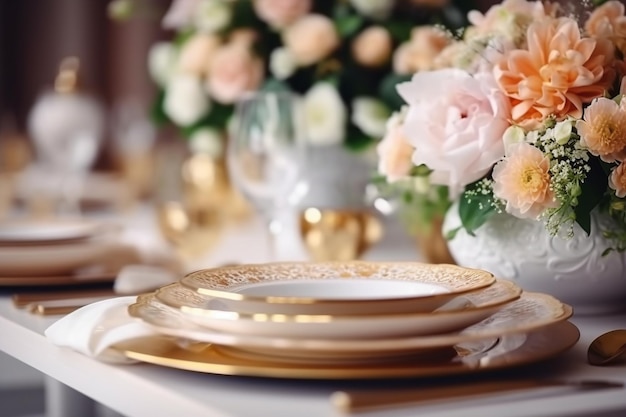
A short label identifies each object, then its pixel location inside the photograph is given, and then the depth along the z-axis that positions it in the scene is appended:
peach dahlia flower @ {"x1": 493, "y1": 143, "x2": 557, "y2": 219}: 1.28
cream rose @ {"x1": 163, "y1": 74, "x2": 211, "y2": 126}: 2.09
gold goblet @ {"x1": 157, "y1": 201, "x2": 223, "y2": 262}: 1.87
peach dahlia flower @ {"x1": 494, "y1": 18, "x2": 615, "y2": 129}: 1.31
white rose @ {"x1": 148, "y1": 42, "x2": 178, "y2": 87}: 2.20
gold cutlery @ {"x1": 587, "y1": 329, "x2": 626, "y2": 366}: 1.17
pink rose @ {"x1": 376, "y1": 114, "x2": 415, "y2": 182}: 1.42
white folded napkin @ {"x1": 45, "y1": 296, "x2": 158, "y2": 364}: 1.17
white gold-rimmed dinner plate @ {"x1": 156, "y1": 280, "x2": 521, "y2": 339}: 1.09
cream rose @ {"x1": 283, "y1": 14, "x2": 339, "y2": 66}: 1.94
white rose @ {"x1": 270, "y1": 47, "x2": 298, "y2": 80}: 1.98
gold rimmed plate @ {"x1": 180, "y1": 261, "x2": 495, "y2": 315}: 1.12
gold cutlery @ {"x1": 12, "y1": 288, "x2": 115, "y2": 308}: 1.42
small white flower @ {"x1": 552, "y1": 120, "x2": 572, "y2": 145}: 1.28
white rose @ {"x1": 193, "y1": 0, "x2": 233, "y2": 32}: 2.04
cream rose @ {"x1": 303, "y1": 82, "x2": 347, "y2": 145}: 1.91
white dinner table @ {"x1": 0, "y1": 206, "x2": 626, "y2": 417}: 1.05
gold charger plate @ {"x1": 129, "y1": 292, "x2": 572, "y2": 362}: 1.08
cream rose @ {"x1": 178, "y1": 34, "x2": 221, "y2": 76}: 2.07
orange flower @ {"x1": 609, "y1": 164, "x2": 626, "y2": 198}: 1.28
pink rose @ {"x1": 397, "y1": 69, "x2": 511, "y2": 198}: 1.33
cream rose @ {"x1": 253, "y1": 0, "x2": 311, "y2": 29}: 1.97
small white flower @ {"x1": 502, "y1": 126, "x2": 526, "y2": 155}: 1.31
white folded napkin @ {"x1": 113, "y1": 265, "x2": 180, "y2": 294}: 1.49
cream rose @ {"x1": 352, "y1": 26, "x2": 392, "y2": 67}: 1.92
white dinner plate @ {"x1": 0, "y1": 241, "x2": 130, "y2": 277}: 1.55
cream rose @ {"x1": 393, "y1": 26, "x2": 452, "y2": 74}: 1.74
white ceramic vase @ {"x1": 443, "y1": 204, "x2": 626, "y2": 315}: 1.36
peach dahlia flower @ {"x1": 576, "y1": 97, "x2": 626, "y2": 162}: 1.27
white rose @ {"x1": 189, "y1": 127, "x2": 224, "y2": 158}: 2.17
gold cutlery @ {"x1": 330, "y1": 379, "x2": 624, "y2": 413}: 1.04
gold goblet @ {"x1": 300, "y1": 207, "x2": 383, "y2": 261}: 1.72
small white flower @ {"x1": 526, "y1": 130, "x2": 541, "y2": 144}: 1.30
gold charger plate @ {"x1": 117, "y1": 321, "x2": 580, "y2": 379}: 1.09
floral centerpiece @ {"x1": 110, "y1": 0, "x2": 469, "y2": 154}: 1.91
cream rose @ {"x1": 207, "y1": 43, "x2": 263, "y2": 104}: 2.00
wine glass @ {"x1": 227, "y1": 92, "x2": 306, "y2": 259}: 1.79
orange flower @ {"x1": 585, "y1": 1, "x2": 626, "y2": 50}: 1.36
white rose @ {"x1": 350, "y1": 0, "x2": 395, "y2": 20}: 1.95
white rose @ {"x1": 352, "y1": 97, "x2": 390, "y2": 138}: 1.89
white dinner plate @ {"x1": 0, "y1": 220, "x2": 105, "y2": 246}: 1.68
